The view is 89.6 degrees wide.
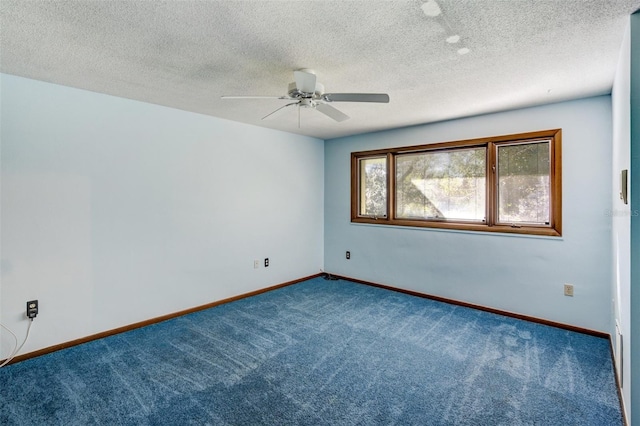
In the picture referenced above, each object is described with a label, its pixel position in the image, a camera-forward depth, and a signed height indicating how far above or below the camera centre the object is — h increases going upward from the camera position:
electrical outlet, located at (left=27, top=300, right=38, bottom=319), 2.62 -0.77
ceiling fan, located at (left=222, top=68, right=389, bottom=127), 2.16 +0.87
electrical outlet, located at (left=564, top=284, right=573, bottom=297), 3.17 -0.76
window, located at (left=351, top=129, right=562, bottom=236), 3.35 +0.34
